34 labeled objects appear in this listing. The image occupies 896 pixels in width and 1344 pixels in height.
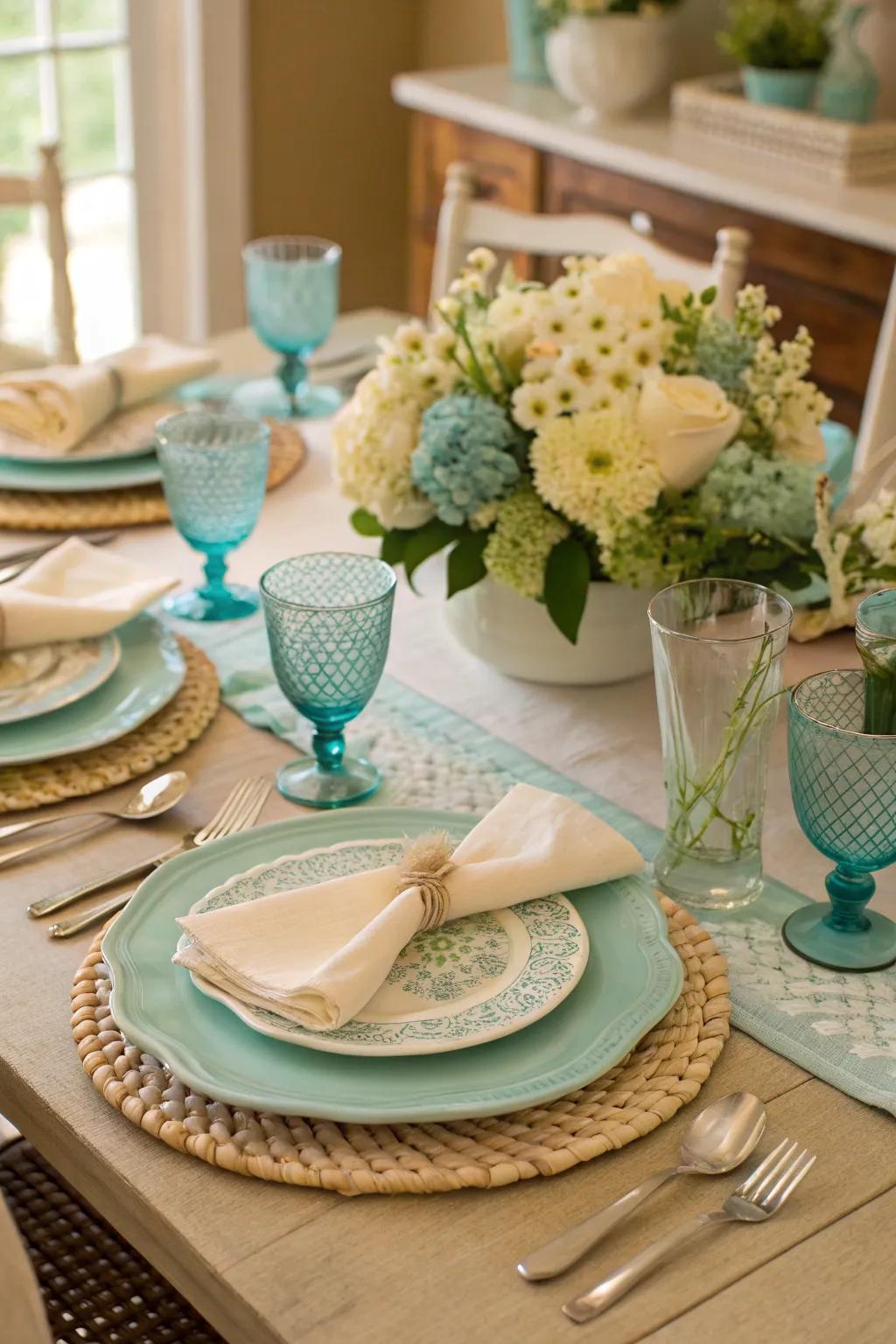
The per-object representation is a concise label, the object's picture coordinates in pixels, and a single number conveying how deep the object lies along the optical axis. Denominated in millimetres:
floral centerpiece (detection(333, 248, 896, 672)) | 1633
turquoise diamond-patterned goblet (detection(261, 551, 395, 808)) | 1537
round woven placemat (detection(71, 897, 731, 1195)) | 1286
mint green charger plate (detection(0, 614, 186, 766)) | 1608
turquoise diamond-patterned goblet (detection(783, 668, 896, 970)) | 1416
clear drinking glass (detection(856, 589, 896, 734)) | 1427
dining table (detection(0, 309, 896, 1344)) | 1234
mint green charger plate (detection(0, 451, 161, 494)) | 1985
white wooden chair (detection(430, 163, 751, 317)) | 2366
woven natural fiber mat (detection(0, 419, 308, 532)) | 1947
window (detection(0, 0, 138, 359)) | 3665
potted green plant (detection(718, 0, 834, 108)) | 3124
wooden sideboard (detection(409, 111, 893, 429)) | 2888
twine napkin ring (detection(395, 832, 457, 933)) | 1407
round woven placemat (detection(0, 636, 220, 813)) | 1578
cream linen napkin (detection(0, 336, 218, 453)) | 2033
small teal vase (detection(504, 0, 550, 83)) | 3636
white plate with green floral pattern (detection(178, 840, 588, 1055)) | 1342
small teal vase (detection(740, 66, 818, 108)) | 3136
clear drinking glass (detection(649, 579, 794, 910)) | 1462
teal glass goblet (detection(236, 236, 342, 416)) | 2151
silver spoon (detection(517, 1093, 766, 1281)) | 1249
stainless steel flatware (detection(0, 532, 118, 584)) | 1826
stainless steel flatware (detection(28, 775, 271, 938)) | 1479
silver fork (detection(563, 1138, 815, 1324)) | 1239
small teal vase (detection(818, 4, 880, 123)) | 3027
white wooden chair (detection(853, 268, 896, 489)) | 2170
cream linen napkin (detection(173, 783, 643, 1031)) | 1351
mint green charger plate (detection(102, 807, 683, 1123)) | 1311
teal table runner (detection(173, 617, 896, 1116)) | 1389
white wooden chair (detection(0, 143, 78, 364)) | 2515
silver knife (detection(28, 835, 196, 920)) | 1472
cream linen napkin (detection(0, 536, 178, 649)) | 1682
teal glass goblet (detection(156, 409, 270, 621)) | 1784
